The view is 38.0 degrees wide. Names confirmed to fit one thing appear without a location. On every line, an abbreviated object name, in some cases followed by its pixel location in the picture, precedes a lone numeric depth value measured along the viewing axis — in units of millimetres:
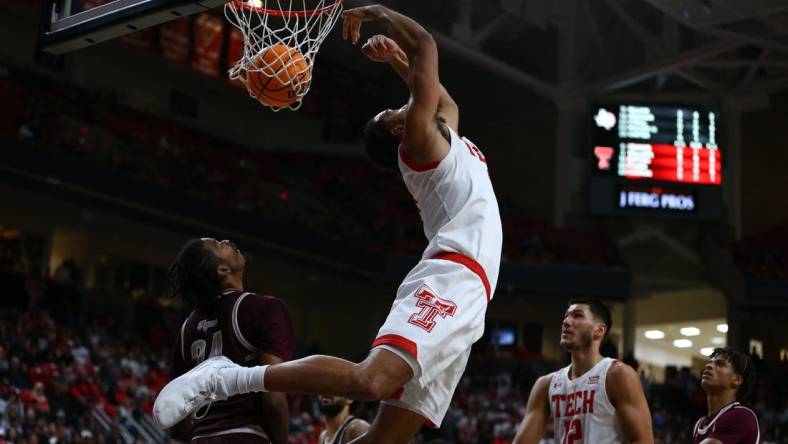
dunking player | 4688
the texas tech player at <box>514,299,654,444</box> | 6109
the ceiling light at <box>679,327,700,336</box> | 31886
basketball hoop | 7020
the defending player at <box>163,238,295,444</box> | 4898
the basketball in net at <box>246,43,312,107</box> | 6992
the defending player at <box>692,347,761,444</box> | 6910
